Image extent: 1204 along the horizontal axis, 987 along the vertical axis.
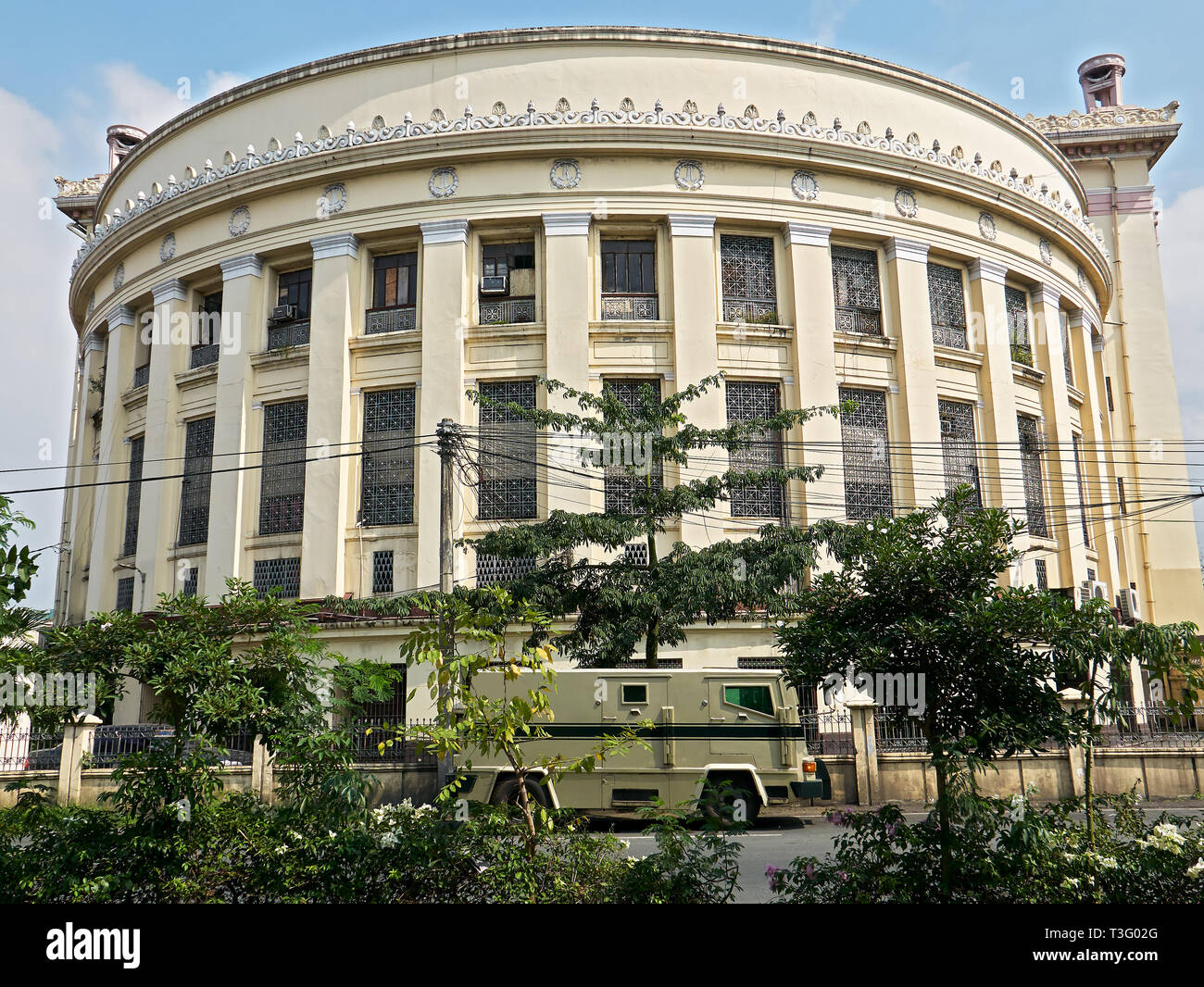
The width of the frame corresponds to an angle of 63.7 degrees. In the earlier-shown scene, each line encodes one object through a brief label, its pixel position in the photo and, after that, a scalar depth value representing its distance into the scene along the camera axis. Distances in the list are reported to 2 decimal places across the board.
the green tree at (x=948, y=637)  6.33
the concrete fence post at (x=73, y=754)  16.48
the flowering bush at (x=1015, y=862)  5.96
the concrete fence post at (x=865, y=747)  16.53
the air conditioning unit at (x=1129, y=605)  27.55
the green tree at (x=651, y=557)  15.84
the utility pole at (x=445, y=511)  16.56
